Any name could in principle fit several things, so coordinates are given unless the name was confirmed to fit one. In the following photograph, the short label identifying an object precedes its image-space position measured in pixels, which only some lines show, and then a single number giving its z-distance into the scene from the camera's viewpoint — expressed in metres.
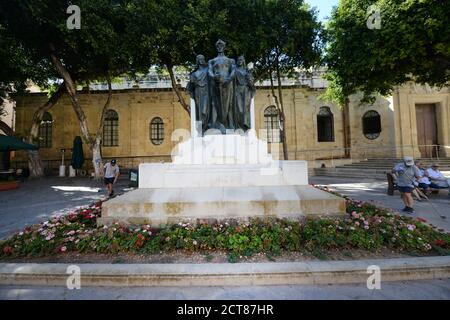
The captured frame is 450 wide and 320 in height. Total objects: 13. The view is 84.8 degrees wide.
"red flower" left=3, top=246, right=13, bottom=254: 3.70
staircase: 15.54
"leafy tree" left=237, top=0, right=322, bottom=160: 13.46
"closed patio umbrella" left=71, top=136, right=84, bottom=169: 19.03
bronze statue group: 6.54
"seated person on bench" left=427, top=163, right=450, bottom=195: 8.61
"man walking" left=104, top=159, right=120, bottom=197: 10.06
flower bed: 3.72
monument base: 4.51
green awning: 13.54
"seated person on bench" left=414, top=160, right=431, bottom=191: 8.52
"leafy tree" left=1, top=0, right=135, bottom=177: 12.22
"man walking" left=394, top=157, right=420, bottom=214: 6.49
